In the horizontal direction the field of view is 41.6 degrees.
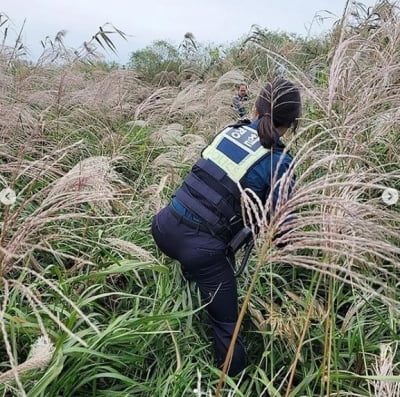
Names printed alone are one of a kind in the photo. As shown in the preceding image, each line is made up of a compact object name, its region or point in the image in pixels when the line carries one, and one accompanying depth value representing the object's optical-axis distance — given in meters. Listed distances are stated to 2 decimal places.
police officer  2.23
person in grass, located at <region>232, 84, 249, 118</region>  4.44
